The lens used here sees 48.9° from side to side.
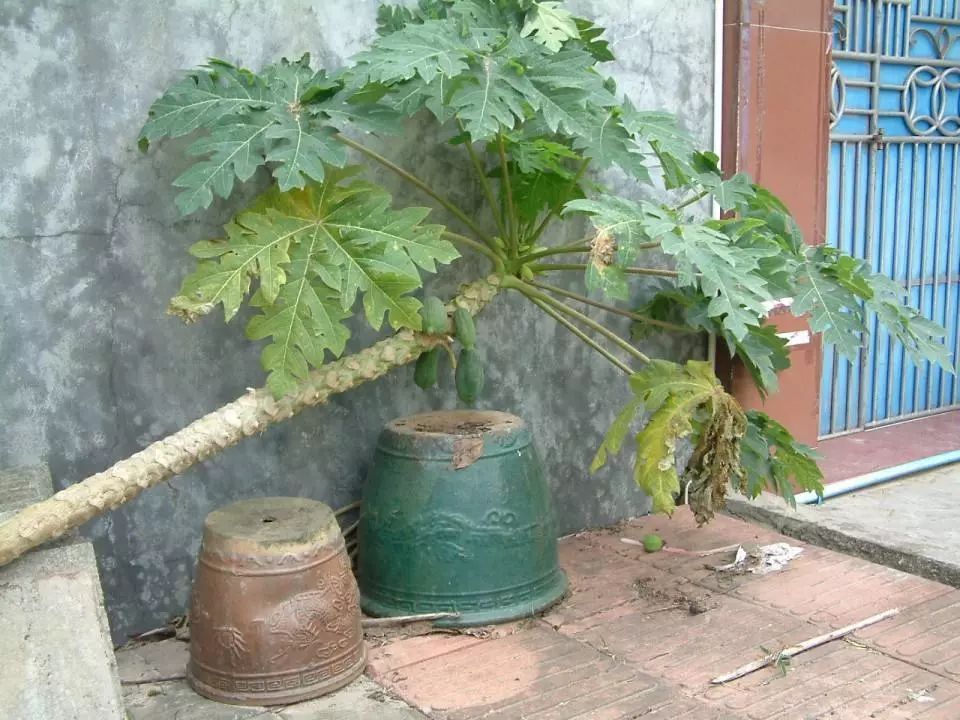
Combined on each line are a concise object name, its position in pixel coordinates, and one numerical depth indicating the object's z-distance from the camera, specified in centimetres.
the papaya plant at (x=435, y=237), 318
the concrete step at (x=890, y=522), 424
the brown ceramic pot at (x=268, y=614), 312
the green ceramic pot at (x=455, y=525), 362
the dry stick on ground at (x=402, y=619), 365
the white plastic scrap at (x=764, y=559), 425
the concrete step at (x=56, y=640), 223
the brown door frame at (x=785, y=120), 475
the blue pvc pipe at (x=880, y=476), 498
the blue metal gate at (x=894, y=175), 556
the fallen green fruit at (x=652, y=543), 445
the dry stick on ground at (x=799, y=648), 335
